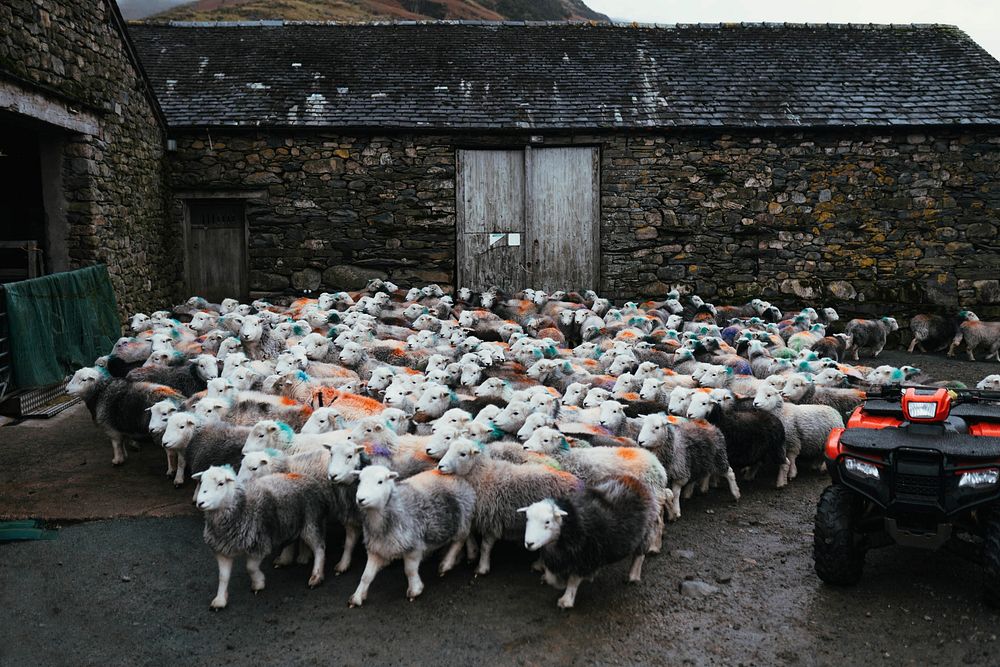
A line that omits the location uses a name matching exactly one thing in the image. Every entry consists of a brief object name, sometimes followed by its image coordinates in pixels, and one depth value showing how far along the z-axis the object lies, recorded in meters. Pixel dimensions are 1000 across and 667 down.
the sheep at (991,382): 9.35
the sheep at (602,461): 6.19
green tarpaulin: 9.71
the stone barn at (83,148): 10.45
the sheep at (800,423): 8.00
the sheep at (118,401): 8.15
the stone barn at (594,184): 16.09
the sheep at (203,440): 6.81
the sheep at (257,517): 5.52
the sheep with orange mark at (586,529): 5.25
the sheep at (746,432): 7.63
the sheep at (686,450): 6.85
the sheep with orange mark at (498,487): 5.89
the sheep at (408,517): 5.49
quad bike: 5.05
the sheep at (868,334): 14.40
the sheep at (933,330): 15.07
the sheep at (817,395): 8.77
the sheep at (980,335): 14.25
